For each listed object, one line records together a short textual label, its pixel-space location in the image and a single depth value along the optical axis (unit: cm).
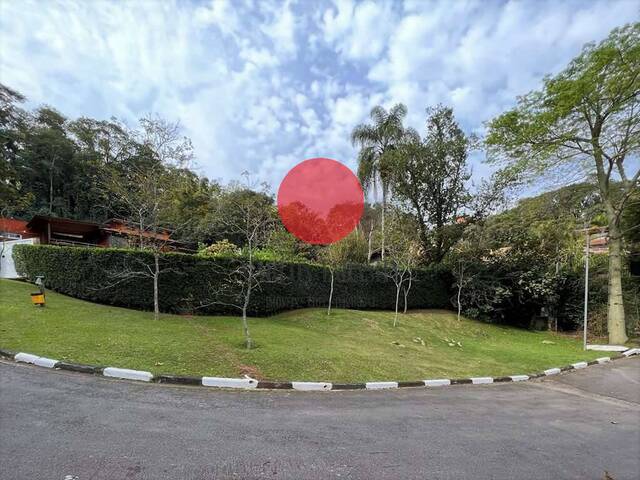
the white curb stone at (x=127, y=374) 596
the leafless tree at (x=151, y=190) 1223
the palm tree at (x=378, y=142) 2435
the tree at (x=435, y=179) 2158
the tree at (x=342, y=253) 1728
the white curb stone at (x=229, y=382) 607
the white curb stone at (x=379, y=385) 688
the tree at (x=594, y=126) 1415
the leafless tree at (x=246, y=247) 1028
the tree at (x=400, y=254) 1760
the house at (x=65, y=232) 2505
